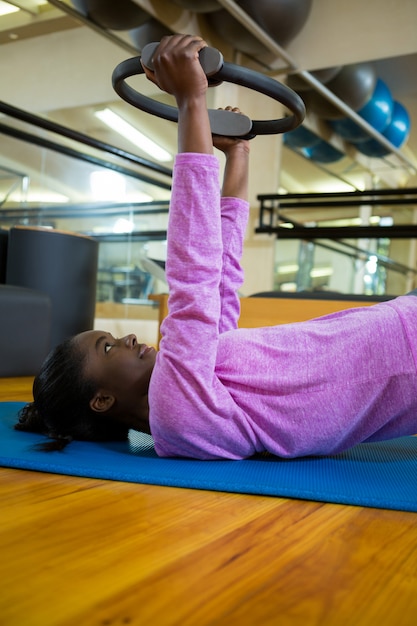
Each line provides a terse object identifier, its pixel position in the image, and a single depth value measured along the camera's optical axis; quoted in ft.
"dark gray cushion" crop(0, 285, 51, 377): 7.26
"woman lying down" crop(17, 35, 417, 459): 3.17
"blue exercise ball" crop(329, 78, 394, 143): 15.72
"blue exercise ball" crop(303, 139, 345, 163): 17.51
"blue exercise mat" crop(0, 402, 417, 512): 2.87
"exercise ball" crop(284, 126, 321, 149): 16.80
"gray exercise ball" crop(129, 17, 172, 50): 12.96
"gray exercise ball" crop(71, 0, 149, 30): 11.90
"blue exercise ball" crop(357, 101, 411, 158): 16.83
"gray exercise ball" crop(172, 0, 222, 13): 11.89
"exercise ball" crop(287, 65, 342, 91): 14.44
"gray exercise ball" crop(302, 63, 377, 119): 14.56
